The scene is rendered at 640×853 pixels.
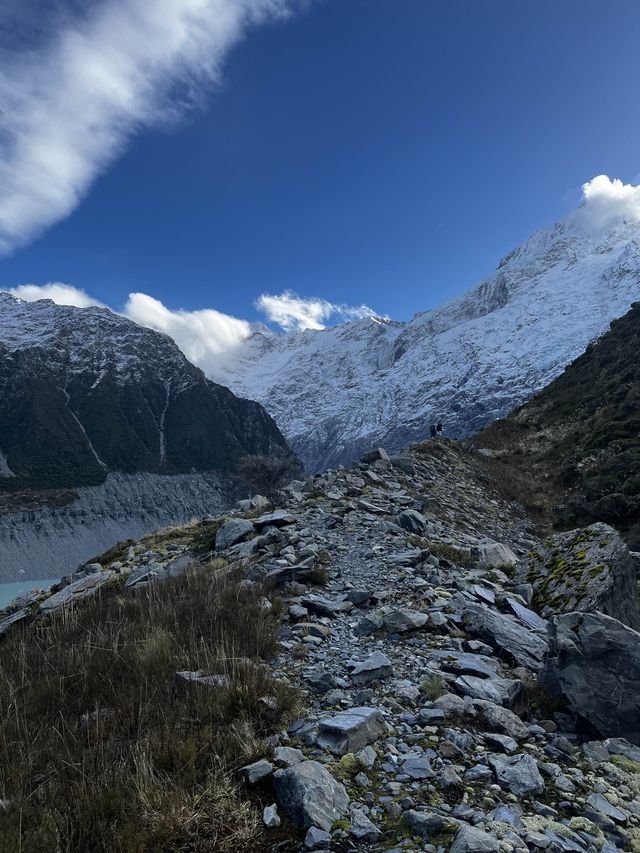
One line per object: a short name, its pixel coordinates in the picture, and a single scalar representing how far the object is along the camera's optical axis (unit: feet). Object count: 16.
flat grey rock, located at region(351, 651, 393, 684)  18.34
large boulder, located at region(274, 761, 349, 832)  11.37
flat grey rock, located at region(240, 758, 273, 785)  12.55
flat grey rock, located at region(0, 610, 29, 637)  39.62
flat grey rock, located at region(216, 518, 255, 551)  44.93
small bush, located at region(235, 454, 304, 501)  128.16
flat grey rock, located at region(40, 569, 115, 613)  39.37
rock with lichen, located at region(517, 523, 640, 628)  24.85
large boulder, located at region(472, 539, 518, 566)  37.47
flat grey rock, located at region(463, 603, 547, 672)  21.52
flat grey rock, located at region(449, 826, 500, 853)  10.05
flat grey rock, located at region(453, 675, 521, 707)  17.51
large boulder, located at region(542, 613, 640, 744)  16.57
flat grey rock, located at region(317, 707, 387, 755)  13.98
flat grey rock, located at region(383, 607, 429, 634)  22.71
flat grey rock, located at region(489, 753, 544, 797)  12.57
